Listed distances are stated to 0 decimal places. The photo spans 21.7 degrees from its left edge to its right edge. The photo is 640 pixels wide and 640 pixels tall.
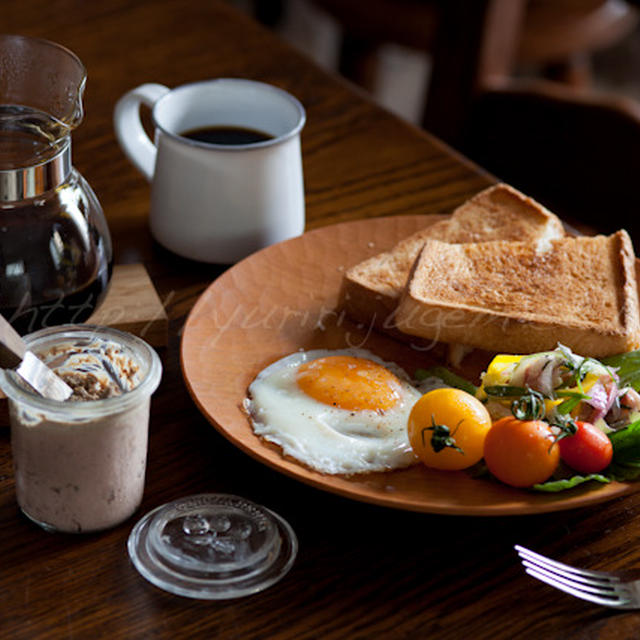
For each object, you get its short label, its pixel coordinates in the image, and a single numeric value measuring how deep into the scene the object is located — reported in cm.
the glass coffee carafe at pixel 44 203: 75
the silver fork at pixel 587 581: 69
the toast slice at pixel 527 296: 83
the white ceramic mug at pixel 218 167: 86
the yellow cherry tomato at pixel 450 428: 72
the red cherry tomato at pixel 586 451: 72
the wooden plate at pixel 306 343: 71
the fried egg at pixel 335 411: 73
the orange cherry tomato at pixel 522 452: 71
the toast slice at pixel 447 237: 85
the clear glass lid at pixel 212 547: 68
